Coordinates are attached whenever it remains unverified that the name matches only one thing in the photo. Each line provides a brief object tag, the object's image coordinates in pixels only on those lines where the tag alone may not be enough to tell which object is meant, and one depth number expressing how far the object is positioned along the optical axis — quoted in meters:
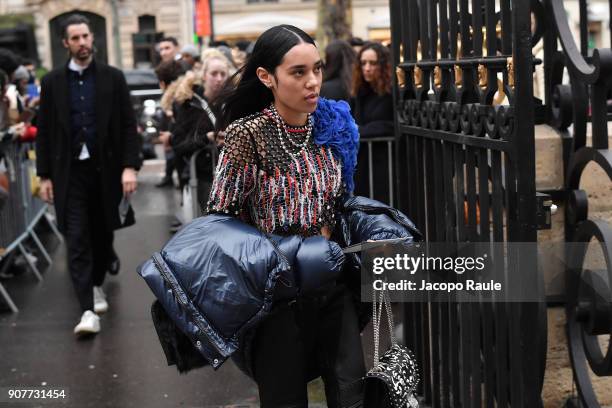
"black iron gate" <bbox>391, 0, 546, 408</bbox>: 3.34
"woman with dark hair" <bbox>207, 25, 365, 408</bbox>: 3.64
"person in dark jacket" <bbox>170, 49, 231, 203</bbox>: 7.78
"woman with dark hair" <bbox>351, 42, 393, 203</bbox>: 7.26
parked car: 20.34
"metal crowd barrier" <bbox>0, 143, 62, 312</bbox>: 8.57
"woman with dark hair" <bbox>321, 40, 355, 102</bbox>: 7.70
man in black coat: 7.14
